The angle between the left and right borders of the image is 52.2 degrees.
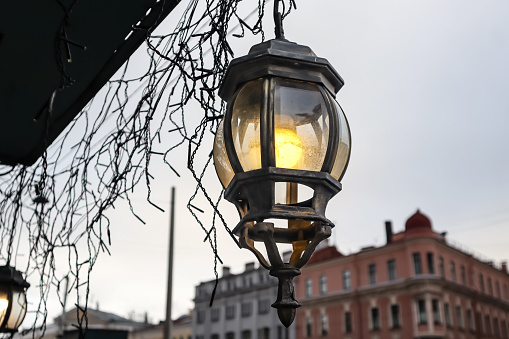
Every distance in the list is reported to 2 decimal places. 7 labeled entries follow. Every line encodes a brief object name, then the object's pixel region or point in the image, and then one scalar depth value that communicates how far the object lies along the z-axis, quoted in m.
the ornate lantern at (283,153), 1.28
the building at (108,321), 53.29
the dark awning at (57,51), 2.54
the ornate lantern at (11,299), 3.42
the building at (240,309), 37.94
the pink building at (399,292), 30.92
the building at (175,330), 46.22
